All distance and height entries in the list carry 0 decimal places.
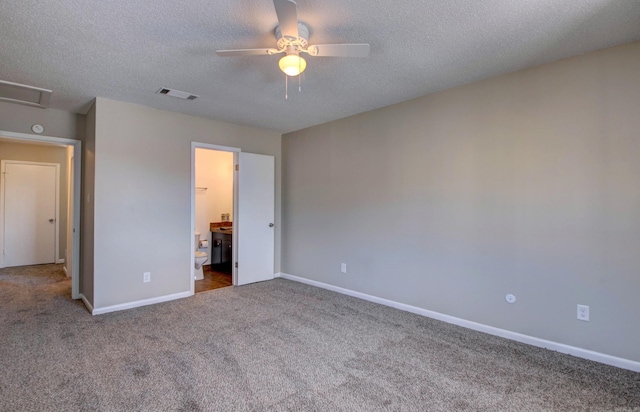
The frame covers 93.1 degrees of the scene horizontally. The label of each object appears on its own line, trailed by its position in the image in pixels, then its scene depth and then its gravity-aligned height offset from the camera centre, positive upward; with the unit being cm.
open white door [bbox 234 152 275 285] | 456 -17
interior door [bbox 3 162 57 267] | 573 -12
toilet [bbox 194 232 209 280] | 477 -86
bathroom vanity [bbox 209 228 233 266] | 588 -78
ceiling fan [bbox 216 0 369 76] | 198 +106
